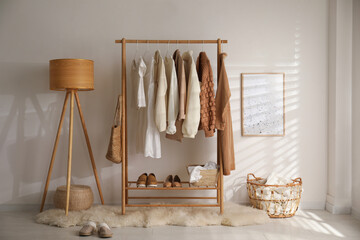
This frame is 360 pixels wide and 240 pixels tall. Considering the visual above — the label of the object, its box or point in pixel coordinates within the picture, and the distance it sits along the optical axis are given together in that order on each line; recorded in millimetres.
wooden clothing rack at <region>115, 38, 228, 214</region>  3510
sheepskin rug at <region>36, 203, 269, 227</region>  3346
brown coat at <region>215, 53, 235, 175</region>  3469
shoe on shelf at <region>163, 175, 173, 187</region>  3553
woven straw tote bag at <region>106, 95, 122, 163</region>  3602
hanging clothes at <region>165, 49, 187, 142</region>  3430
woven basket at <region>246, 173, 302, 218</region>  3602
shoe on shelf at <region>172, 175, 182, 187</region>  3563
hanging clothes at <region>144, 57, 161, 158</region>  3541
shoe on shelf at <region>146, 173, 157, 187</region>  3559
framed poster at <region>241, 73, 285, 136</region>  4070
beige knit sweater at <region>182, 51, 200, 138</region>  3410
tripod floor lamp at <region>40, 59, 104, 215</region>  3541
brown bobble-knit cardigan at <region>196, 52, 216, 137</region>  3475
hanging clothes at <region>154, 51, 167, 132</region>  3436
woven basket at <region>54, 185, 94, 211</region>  3631
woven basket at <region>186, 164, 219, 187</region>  3535
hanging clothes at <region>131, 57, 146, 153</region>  3492
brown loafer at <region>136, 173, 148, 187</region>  3592
